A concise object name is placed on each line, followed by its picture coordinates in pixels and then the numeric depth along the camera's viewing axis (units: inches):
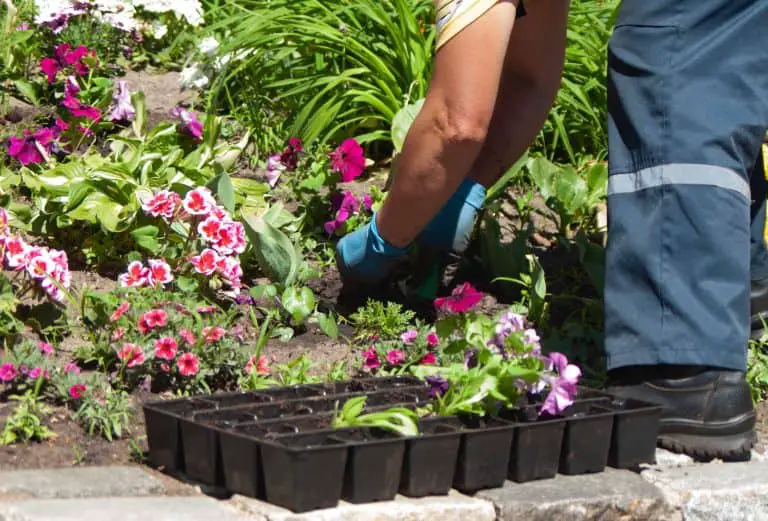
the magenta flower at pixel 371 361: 253.8
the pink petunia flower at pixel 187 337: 236.7
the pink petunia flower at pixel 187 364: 232.1
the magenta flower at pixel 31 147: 317.1
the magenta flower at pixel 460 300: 267.9
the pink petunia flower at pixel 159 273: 259.9
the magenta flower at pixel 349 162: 325.7
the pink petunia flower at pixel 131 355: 229.6
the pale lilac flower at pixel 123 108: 350.3
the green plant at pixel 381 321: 274.2
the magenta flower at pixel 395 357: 254.7
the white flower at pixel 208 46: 399.5
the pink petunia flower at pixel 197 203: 276.1
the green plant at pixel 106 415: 211.8
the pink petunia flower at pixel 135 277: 259.6
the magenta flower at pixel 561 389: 211.6
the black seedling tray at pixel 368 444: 187.8
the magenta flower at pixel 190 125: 337.4
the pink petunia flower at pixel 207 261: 269.9
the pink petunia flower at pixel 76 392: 216.4
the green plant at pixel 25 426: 204.2
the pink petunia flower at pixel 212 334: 237.9
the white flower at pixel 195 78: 395.5
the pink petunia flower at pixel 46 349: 232.4
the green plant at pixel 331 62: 364.8
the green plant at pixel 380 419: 199.3
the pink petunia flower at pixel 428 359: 250.7
